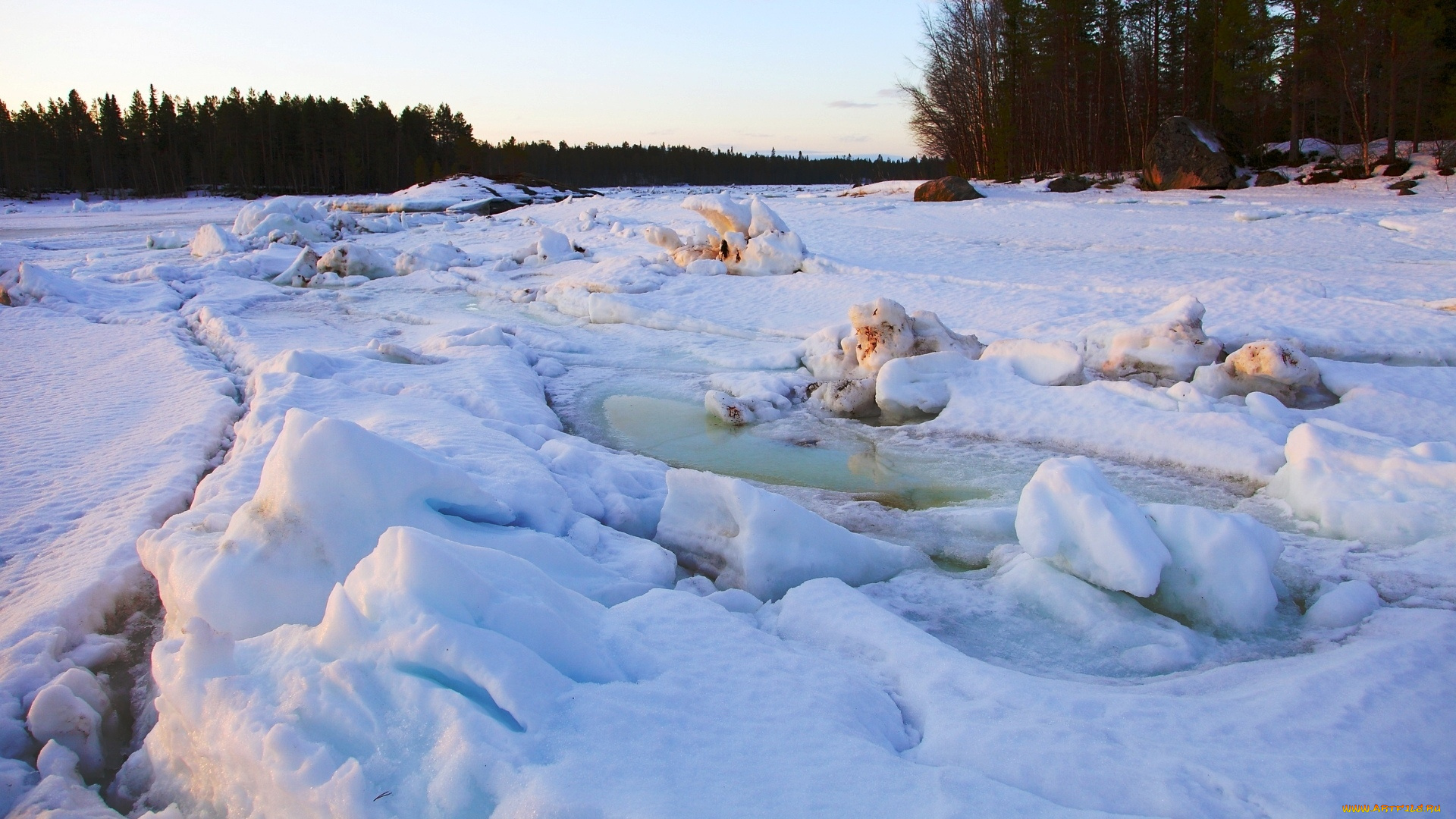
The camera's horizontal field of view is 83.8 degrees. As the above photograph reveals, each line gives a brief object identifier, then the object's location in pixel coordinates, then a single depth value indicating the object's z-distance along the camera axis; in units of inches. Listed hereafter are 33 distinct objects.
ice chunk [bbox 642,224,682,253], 548.1
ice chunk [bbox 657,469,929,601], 140.7
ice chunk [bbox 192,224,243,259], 651.5
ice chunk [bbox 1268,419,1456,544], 152.0
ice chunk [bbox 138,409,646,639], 111.7
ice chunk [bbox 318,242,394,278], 567.5
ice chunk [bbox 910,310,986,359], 276.1
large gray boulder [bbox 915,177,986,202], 794.8
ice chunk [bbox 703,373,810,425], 251.9
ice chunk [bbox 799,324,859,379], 287.4
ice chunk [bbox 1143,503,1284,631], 127.7
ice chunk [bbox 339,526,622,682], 92.4
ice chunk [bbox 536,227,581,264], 582.6
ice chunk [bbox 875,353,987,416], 249.9
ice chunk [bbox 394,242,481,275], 582.9
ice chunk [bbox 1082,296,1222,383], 247.4
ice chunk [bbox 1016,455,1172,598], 128.6
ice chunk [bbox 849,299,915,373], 271.4
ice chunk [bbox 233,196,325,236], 775.7
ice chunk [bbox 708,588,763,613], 129.6
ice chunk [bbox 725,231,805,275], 459.5
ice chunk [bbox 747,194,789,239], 494.3
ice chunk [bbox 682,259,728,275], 478.0
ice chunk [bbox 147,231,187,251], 706.8
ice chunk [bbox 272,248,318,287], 547.2
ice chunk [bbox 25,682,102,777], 100.3
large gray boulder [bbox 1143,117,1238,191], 768.9
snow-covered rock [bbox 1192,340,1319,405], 231.1
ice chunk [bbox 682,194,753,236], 506.3
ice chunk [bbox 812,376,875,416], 256.5
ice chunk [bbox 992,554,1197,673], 119.0
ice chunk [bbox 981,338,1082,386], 247.4
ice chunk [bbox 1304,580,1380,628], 126.4
